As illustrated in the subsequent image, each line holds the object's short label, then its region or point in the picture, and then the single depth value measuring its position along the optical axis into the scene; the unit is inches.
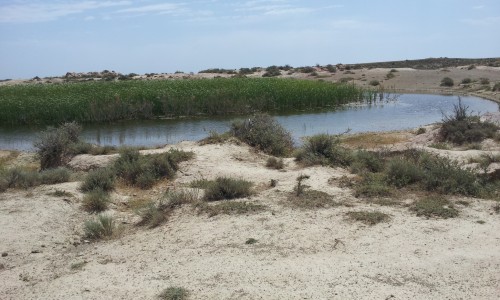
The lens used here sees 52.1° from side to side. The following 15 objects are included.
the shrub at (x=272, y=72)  2354.0
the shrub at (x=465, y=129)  679.7
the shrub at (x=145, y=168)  500.7
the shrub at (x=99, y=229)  364.5
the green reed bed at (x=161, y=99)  1109.1
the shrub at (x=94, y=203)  424.5
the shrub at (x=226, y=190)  425.7
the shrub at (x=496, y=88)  1460.1
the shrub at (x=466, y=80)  1789.7
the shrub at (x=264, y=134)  650.2
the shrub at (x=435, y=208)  364.6
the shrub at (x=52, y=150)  628.7
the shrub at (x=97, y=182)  463.8
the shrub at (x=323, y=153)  538.9
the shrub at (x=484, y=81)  1673.2
